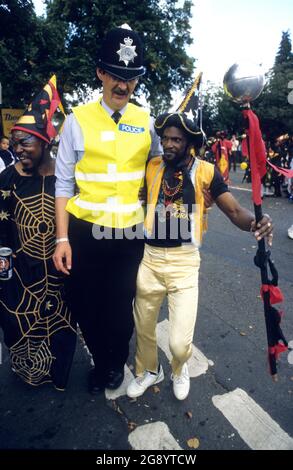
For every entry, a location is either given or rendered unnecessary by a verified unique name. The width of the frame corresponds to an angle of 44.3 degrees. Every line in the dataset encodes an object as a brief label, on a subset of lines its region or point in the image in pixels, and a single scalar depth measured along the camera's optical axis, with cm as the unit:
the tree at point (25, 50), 1264
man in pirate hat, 243
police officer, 234
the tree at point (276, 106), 2766
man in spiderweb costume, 261
